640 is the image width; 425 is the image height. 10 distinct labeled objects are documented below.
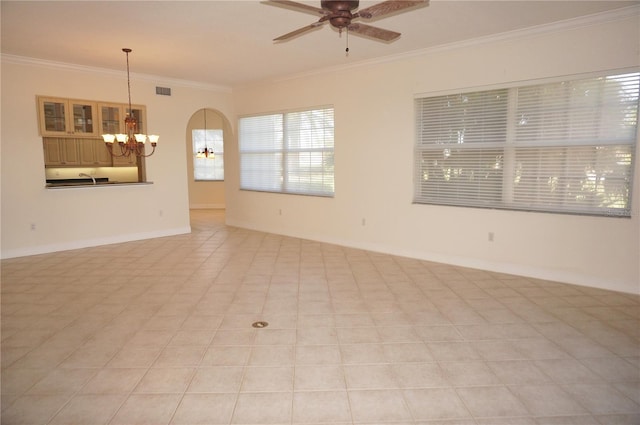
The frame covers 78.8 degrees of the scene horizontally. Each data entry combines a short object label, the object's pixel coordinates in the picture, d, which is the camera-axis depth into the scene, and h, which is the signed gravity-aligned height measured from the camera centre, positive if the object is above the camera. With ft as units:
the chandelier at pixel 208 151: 34.50 +1.57
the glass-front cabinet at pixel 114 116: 20.42 +3.02
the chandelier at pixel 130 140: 16.30 +1.41
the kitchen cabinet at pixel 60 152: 22.08 +1.19
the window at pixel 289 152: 21.30 +1.16
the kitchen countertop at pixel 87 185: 18.96 -0.65
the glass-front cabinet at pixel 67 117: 18.54 +2.72
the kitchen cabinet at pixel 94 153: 23.59 +1.19
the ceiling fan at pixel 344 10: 8.21 +3.52
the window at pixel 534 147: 13.05 +0.91
